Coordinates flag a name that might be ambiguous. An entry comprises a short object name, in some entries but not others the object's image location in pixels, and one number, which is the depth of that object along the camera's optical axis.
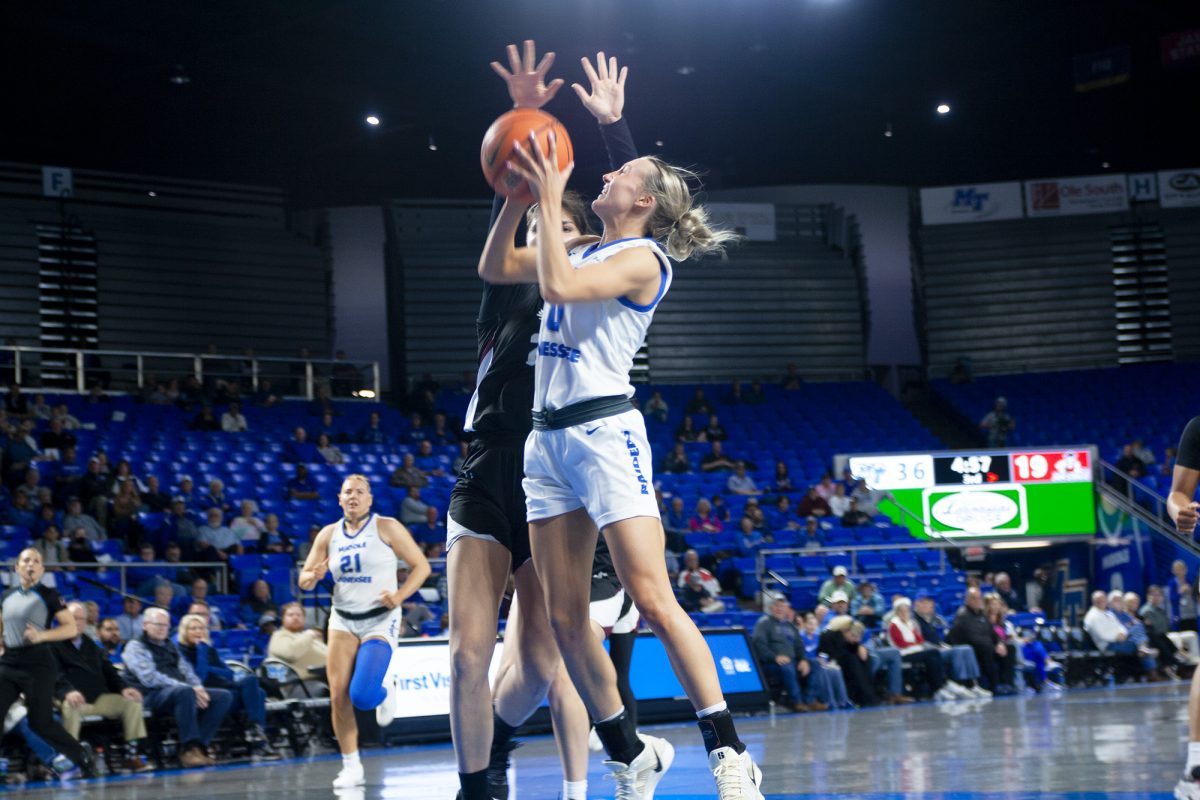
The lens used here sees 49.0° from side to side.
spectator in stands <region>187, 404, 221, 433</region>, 20.81
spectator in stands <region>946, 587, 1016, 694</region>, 17.94
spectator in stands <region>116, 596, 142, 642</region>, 13.47
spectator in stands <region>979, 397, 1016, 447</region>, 26.78
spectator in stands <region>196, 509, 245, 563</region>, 16.66
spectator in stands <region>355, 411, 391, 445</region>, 22.26
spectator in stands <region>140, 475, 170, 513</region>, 17.59
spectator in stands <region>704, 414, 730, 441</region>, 25.45
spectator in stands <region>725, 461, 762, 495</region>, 23.09
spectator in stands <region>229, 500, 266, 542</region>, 17.25
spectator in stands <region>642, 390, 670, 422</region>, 26.20
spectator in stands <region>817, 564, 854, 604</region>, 18.45
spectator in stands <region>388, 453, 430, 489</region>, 20.14
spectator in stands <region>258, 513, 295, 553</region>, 16.97
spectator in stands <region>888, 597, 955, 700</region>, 17.56
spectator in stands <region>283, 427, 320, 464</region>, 20.64
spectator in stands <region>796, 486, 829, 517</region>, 22.42
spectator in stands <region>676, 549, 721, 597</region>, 17.95
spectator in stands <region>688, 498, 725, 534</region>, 20.98
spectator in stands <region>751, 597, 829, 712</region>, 15.96
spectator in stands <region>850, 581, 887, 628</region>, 18.20
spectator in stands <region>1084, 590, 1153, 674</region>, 19.88
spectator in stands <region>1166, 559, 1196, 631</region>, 21.98
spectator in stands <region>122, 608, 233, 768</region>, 11.70
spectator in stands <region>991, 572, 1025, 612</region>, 20.36
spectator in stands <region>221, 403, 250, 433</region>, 21.00
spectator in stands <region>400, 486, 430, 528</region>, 18.92
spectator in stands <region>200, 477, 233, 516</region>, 17.94
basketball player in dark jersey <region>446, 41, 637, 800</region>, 4.74
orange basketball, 4.42
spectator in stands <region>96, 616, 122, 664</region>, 12.45
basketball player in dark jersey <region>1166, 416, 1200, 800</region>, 5.60
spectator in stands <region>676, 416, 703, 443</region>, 25.34
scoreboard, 23.88
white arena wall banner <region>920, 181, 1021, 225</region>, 31.03
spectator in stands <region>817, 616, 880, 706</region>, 16.81
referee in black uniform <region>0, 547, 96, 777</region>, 10.35
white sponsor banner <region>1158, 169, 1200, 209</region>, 30.59
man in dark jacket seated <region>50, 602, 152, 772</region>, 11.05
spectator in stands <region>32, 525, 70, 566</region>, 14.90
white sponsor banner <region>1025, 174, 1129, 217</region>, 30.81
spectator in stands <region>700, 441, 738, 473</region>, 23.89
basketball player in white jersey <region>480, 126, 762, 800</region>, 4.30
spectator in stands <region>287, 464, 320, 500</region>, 19.20
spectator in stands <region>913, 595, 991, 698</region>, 17.80
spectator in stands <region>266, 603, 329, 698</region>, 13.20
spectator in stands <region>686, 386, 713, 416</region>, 26.50
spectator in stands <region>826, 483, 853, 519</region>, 22.51
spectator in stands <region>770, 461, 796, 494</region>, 23.51
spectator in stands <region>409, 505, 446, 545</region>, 18.50
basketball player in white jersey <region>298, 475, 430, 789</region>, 8.15
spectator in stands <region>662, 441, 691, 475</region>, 23.55
